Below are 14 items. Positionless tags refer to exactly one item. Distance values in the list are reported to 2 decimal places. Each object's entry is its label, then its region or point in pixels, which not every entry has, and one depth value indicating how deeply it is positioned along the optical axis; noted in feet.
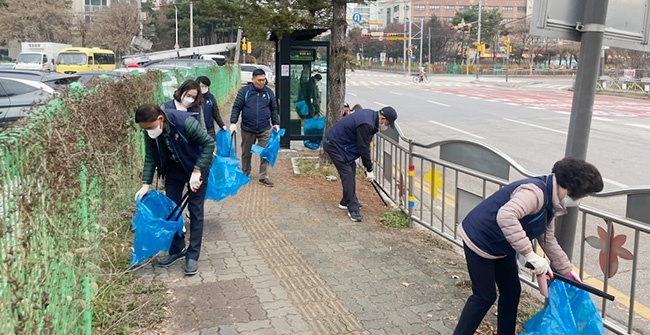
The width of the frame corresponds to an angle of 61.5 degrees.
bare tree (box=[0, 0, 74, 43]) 171.32
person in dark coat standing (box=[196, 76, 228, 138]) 26.82
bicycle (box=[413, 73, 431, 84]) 167.08
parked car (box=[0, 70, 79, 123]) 33.63
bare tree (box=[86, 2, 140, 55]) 169.27
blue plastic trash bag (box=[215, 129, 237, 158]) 26.22
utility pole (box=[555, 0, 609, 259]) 10.87
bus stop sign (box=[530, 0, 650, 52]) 10.64
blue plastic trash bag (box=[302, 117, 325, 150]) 36.09
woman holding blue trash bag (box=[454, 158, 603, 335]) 9.64
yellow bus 100.68
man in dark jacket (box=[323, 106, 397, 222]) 20.22
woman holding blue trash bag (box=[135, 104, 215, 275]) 14.57
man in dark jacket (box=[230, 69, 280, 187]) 26.73
